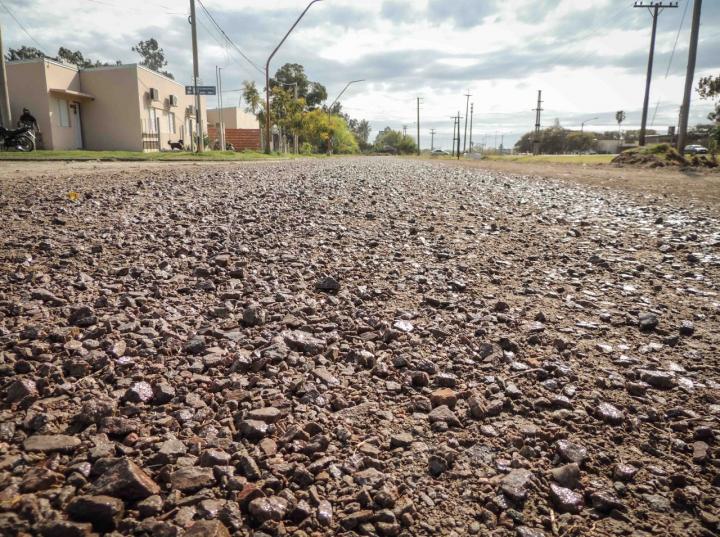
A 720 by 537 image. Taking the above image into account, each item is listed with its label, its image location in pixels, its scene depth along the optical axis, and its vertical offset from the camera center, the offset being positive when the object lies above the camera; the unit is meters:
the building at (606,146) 97.29 +5.65
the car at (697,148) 53.41 +2.98
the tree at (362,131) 132.50 +13.27
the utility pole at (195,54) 24.81 +6.06
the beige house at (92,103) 29.06 +4.48
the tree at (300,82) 80.06 +14.94
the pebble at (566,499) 1.43 -0.99
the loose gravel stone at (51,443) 1.56 -0.90
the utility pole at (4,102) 19.42 +2.76
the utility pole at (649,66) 31.53 +6.99
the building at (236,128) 60.04 +5.60
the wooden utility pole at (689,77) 20.92 +4.24
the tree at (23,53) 67.17 +17.82
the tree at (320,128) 63.77 +6.12
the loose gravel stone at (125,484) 1.37 -0.90
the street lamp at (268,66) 23.58 +6.02
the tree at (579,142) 105.00 +6.75
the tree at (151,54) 90.12 +22.01
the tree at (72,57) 76.24 +18.32
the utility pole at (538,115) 83.30 +10.31
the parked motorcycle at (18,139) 18.75 +1.25
